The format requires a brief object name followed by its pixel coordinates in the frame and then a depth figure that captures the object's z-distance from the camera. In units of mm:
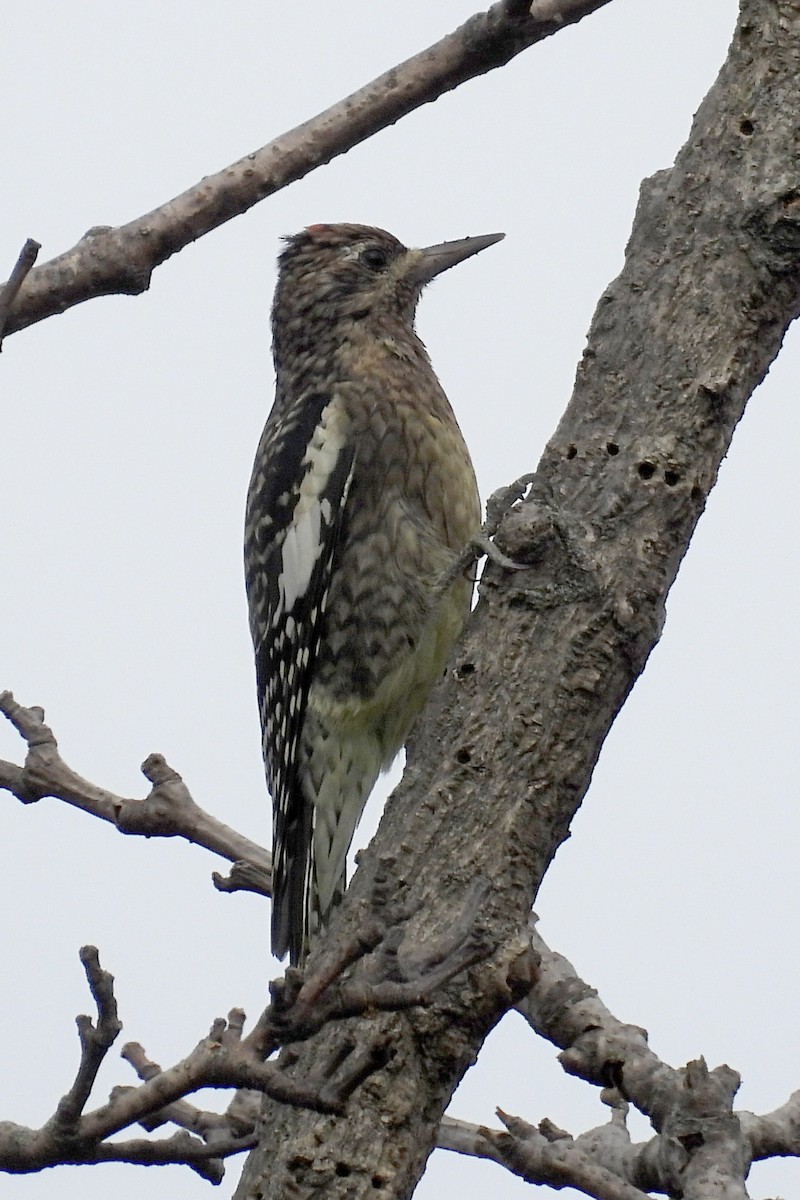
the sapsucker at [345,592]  8008
